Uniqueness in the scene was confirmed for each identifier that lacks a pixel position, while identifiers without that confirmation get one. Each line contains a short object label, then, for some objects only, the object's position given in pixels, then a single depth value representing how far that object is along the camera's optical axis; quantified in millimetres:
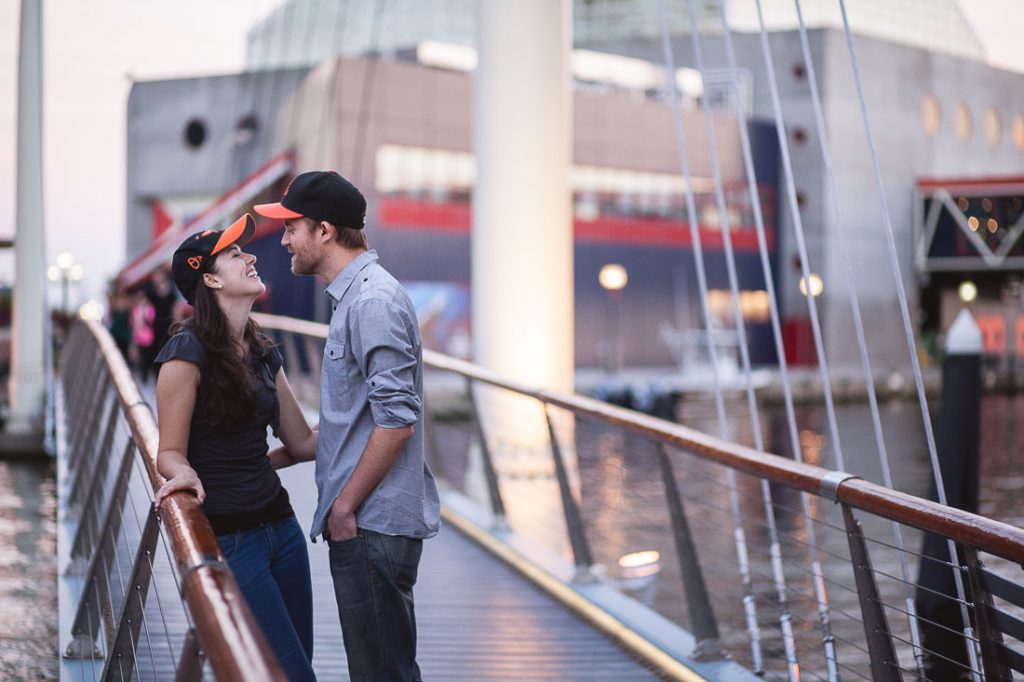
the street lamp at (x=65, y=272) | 41188
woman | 2883
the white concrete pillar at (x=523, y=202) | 9219
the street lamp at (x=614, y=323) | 35188
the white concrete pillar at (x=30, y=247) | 12781
